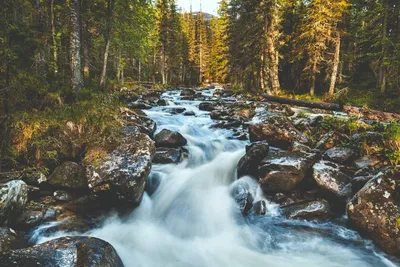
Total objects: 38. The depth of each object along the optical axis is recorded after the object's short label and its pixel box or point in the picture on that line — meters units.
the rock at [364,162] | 7.01
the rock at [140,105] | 15.81
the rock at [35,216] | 5.28
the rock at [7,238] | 4.25
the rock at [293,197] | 6.66
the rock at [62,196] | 6.23
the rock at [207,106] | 17.39
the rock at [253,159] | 7.87
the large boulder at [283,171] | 6.89
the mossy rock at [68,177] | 6.38
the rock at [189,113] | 15.43
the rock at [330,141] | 8.62
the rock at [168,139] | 9.35
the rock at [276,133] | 9.20
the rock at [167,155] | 8.59
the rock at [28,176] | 5.86
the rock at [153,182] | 7.72
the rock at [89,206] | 6.09
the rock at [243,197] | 6.85
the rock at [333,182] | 6.42
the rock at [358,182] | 6.18
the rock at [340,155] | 7.58
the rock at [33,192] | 5.98
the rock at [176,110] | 15.67
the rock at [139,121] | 9.57
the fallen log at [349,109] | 13.98
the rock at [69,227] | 5.35
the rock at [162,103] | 18.44
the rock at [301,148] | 8.45
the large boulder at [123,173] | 6.12
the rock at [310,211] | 6.21
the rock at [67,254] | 3.49
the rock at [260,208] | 6.66
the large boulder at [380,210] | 4.95
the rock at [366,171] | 6.52
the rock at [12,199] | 4.82
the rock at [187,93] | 26.90
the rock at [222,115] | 14.12
